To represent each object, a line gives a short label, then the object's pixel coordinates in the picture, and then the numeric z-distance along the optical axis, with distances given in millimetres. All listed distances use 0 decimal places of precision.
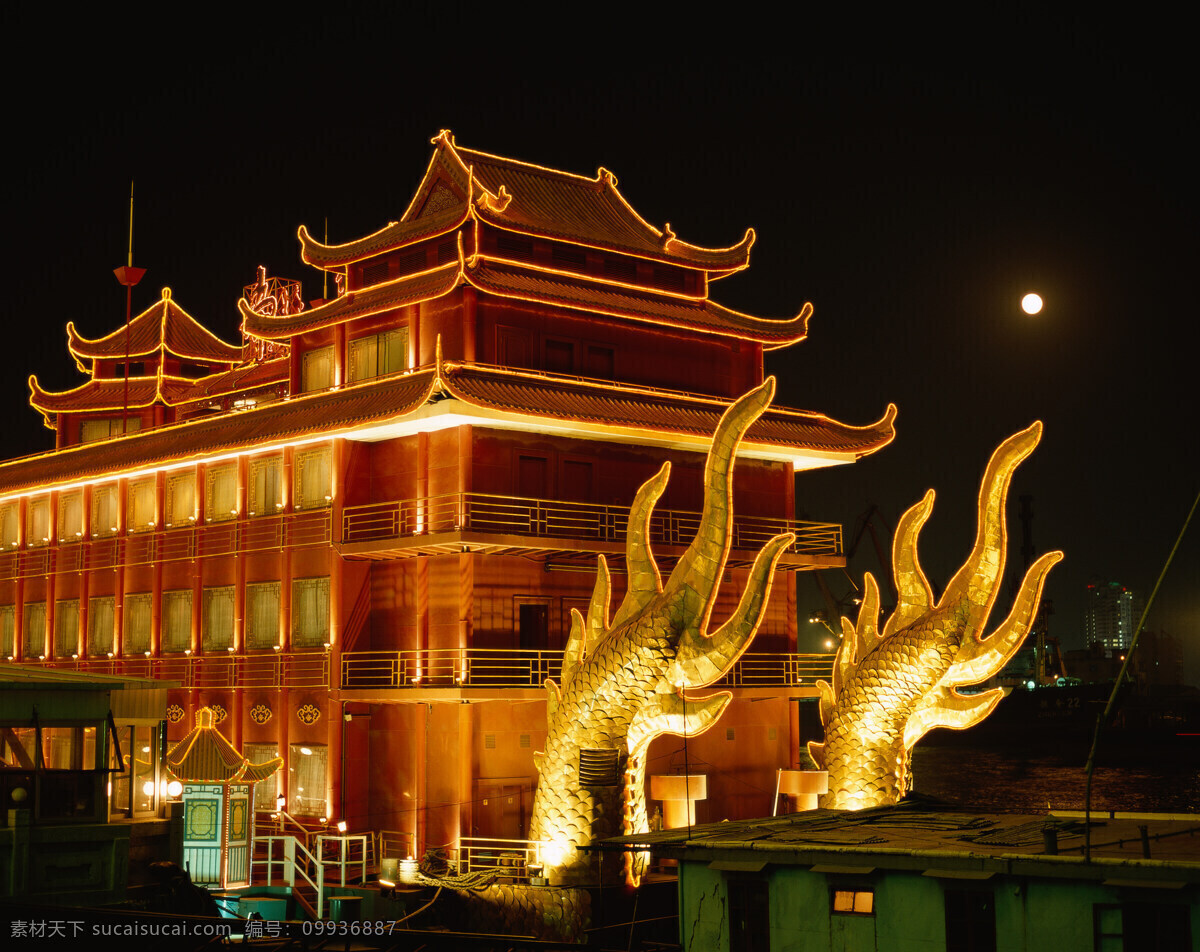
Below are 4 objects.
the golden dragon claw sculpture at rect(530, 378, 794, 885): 26938
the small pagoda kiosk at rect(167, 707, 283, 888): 29297
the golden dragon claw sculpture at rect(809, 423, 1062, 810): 29062
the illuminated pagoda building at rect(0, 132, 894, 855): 32625
